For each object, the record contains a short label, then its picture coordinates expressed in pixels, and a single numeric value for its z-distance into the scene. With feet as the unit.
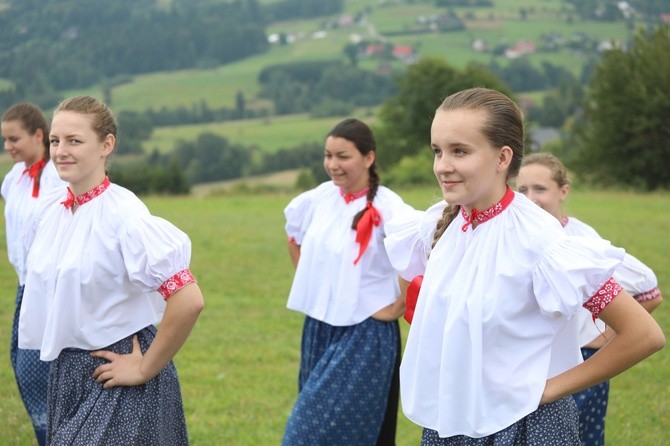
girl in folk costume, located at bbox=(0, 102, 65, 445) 22.09
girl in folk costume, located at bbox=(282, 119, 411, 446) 19.35
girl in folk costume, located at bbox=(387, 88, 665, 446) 10.77
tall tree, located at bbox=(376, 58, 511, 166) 170.91
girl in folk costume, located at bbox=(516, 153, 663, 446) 17.12
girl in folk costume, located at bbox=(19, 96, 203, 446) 13.04
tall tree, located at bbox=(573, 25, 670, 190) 130.82
